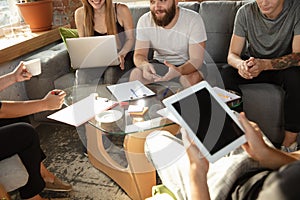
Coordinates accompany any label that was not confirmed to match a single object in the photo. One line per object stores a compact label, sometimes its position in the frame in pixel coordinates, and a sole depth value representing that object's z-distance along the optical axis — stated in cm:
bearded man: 213
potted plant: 286
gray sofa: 250
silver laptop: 208
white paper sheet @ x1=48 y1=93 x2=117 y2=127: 167
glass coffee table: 159
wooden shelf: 247
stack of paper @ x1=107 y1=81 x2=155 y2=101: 182
